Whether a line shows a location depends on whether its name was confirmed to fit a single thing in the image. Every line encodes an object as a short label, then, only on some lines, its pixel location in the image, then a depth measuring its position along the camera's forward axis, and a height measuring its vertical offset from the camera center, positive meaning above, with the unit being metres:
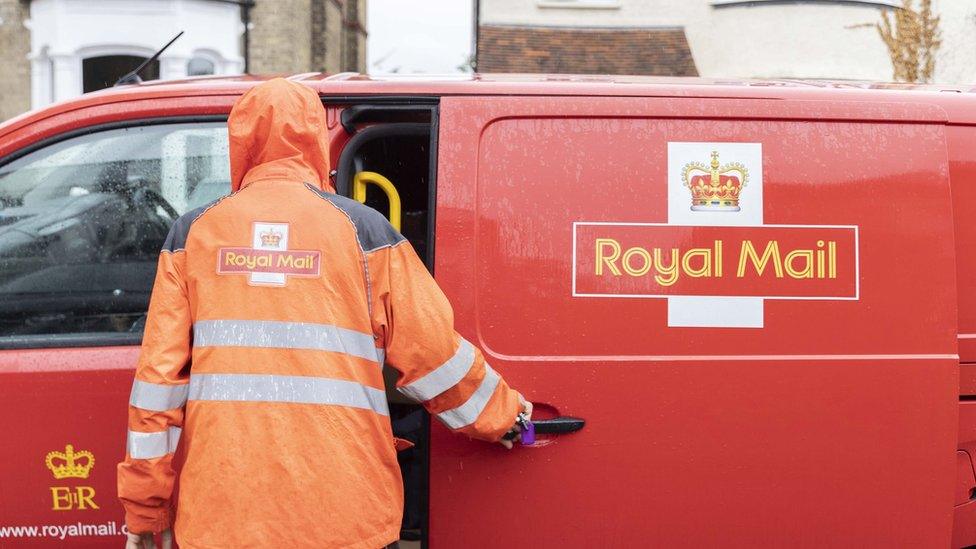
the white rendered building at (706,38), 13.34 +3.53
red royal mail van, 2.28 -0.15
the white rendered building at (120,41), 12.85 +3.36
